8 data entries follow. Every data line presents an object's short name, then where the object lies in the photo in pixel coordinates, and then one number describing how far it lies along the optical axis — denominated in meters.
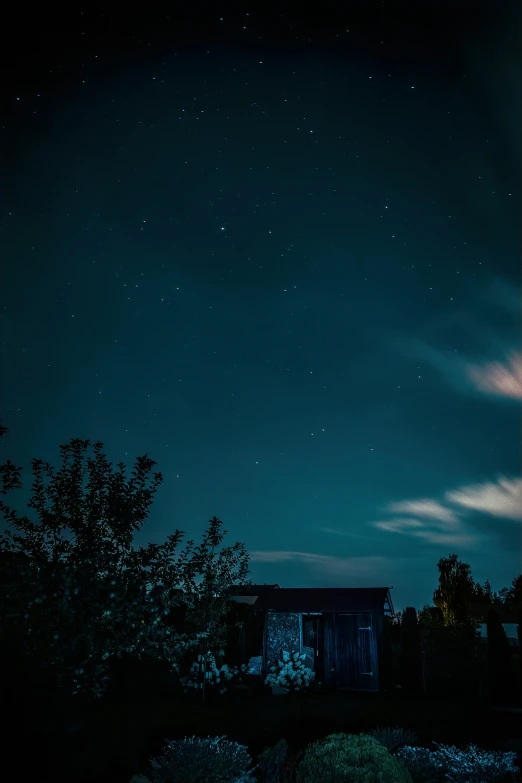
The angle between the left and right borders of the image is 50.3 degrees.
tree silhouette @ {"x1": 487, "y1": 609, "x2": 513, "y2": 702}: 21.66
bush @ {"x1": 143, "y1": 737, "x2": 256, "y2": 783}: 7.91
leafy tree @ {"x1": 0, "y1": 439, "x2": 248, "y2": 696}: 7.18
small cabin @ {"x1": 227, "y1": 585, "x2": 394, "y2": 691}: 24.91
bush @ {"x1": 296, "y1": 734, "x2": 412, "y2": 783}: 7.34
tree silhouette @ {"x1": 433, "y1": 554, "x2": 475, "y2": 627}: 38.16
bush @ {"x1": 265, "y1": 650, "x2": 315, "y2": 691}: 22.16
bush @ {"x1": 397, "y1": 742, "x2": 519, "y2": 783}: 8.38
